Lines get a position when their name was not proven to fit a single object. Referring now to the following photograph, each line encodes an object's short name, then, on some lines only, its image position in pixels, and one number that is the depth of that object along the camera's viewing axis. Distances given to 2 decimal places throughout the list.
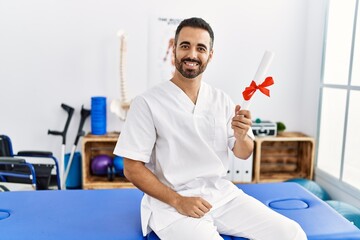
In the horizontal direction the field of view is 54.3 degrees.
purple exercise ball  3.15
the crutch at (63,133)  3.10
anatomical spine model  3.14
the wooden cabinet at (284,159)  3.38
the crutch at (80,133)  3.10
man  1.42
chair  2.47
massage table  1.46
